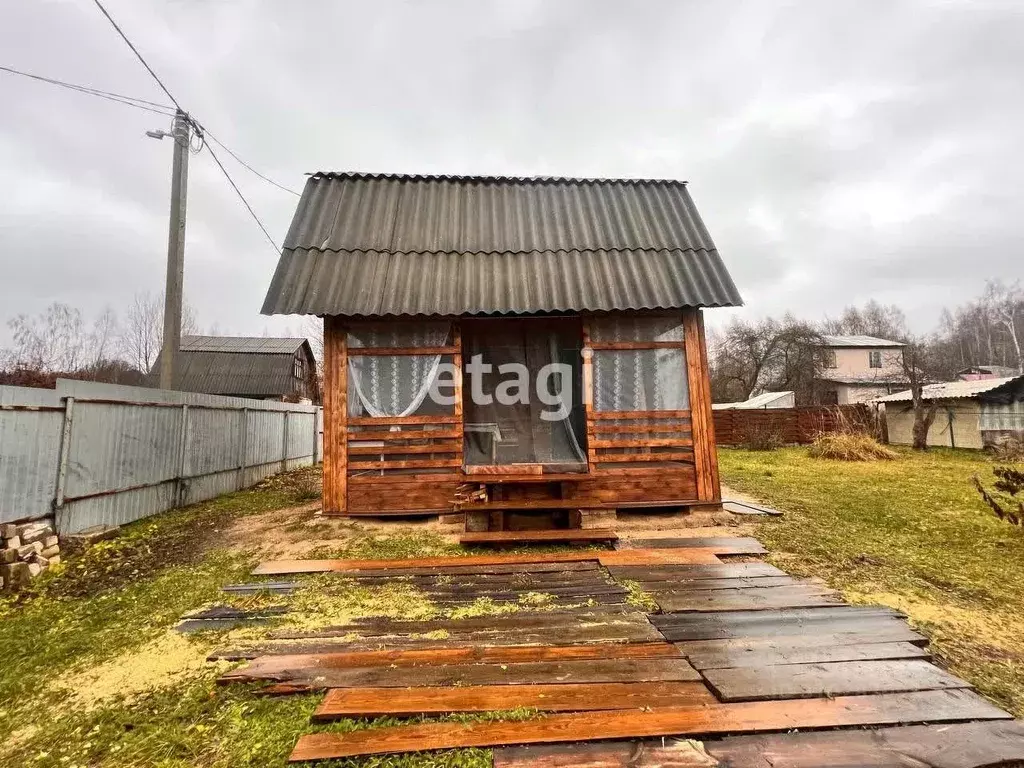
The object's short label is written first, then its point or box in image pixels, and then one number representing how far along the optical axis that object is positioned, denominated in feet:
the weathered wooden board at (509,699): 6.95
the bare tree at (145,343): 82.02
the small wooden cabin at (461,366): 18.84
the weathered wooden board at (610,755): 5.90
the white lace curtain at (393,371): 19.19
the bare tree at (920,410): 49.96
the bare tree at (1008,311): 114.52
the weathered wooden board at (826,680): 7.38
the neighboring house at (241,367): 78.18
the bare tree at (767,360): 99.04
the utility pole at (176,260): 27.50
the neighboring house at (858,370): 95.50
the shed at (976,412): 47.24
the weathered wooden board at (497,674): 7.68
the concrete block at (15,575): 12.73
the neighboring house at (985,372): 99.32
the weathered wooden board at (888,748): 5.93
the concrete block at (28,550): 13.55
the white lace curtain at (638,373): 19.88
